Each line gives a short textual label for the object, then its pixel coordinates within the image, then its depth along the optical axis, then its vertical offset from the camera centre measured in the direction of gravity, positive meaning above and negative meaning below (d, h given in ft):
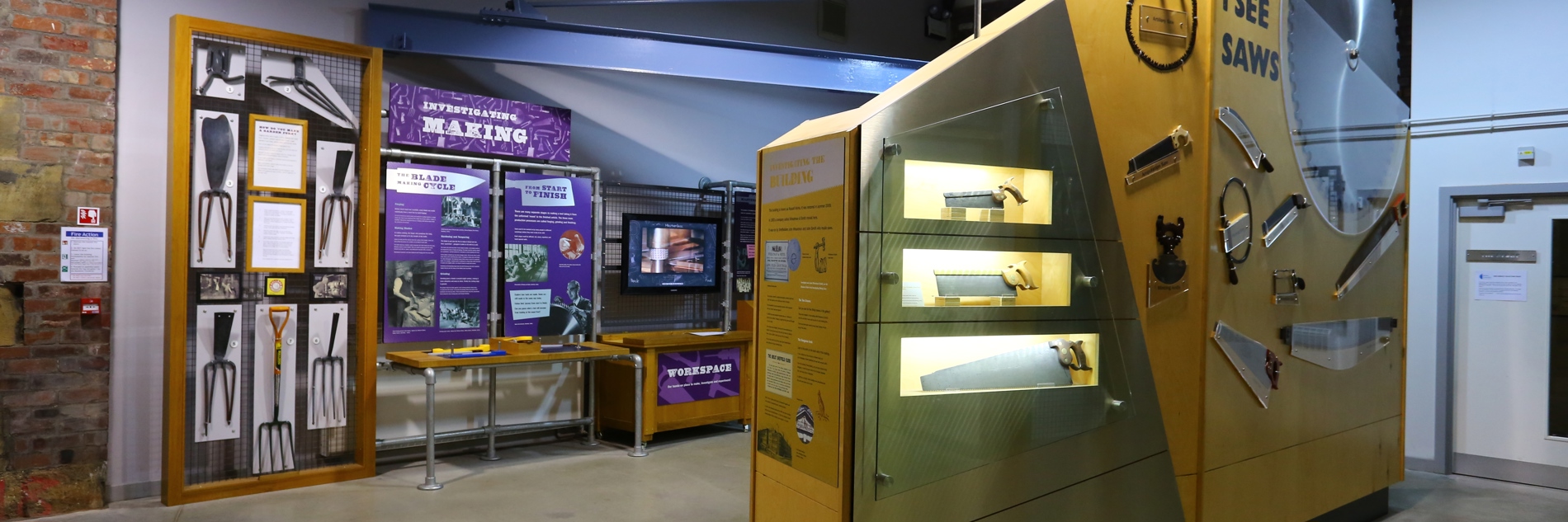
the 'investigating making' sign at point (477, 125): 18.70 +2.87
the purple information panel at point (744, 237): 24.95 +0.61
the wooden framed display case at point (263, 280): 15.67 -0.57
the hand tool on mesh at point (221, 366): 16.02 -2.12
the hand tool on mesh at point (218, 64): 15.84 +3.29
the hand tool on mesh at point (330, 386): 17.17 -2.62
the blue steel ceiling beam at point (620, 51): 18.61 +4.84
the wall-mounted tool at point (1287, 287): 13.38 -0.25
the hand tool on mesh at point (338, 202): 17.08 +0.95
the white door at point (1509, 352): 18.92 -1.69
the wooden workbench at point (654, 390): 21.25 -3.26
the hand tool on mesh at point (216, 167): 15.84 +1.46
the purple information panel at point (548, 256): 20.30 -0.01
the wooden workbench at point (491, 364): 17.15 -2.23
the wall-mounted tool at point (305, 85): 16.49 +3.11
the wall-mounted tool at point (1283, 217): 13.14 +0.80
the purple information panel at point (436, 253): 18.49 +0.00
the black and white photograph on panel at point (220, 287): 15.93 -0.69
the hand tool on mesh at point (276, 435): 16.58 -3.48
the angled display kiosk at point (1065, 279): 9.16 -0.17
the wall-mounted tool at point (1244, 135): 12.14 +1.87
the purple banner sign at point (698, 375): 21.70 -2.93
